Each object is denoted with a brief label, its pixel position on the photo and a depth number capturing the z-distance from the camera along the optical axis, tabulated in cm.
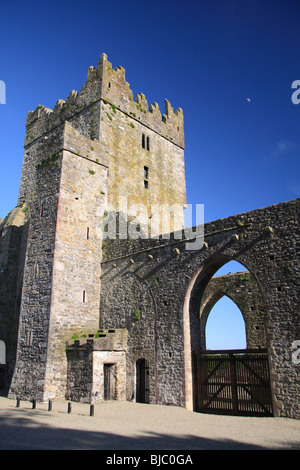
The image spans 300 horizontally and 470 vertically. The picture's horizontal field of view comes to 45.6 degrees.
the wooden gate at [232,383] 1138
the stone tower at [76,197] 1456
